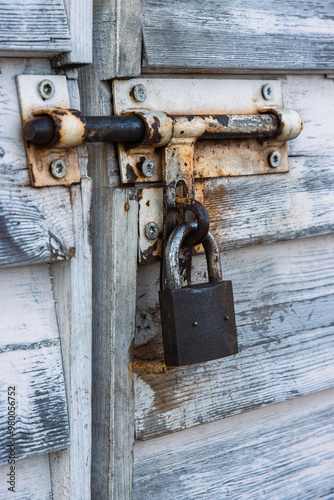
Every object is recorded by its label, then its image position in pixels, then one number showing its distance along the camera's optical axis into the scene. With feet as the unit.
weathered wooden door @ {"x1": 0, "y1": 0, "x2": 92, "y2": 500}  2.55
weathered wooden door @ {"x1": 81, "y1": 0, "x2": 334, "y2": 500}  2.74
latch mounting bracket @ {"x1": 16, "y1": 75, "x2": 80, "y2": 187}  2.56
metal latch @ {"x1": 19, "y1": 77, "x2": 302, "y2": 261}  2.58
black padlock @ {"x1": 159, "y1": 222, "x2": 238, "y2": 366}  2.68
